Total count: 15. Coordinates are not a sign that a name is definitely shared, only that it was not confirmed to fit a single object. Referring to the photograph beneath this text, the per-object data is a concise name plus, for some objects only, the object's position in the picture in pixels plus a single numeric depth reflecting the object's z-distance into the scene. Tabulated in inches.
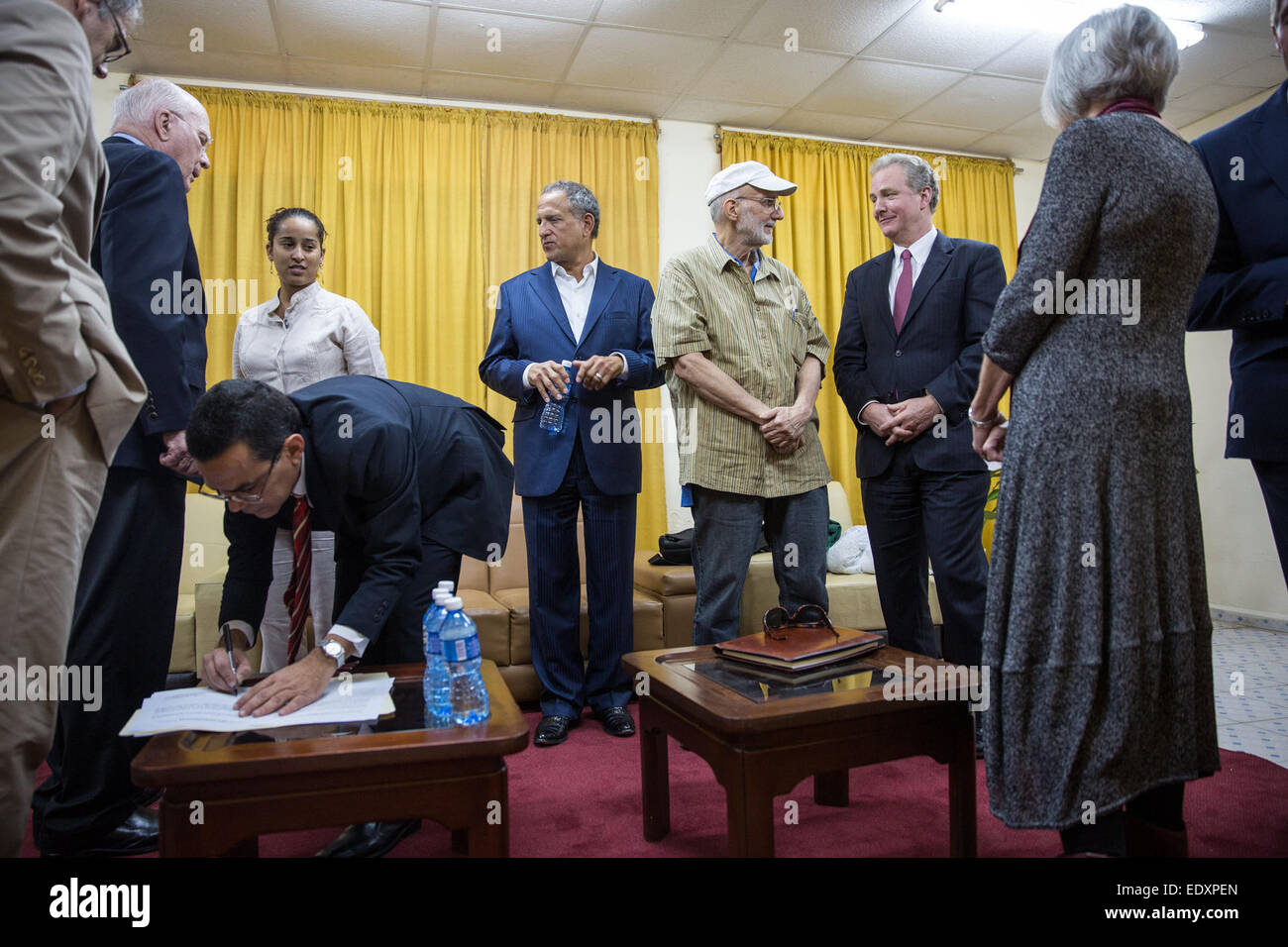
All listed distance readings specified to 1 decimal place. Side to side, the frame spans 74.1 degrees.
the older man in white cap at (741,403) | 87.0
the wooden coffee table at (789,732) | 48.4
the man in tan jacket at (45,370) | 38.9
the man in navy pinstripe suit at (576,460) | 96.3
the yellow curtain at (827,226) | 179.9
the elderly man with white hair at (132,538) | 60.0
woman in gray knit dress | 45.8
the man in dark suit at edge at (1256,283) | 52.8
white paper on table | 45.3
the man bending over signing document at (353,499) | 51.3
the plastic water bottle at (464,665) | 47.6
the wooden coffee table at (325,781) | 40.4
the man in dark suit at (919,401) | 82.3
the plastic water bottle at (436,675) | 48.4
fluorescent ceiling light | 135.9
